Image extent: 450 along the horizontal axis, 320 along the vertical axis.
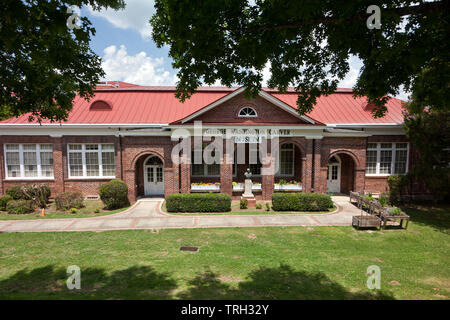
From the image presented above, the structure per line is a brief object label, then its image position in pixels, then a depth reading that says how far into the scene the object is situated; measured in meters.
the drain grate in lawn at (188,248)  8.63
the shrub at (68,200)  13.98
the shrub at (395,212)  11.27
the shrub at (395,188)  16.02
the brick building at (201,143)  15.48
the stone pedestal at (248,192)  14.87
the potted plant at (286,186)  16.25
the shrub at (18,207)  13.41
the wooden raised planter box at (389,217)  11.08
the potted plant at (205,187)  15.86
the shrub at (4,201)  13.98
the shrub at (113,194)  14.01
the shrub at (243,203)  14.27
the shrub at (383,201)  12.76
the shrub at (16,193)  14.77
